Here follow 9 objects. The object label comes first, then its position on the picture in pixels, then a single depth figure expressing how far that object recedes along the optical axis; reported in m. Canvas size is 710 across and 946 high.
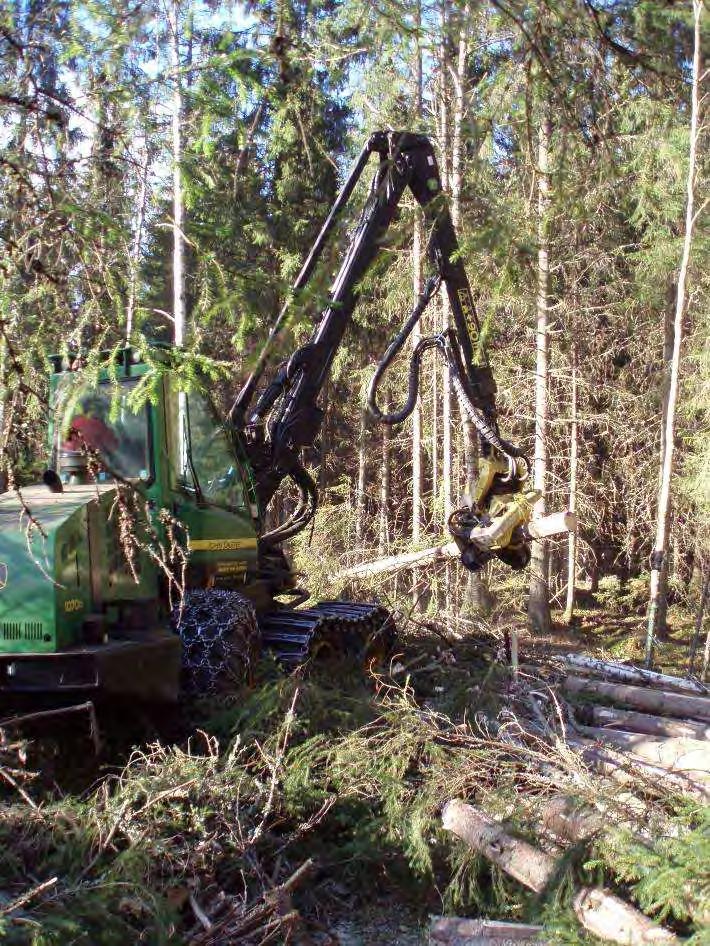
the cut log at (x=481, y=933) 4.37
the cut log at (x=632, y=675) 9.61
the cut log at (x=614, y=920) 3.95
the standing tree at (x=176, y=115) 3.74
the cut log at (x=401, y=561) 10.74
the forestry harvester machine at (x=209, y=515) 5.90
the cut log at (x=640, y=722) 7.78
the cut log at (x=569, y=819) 4.91
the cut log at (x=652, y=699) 8.52
